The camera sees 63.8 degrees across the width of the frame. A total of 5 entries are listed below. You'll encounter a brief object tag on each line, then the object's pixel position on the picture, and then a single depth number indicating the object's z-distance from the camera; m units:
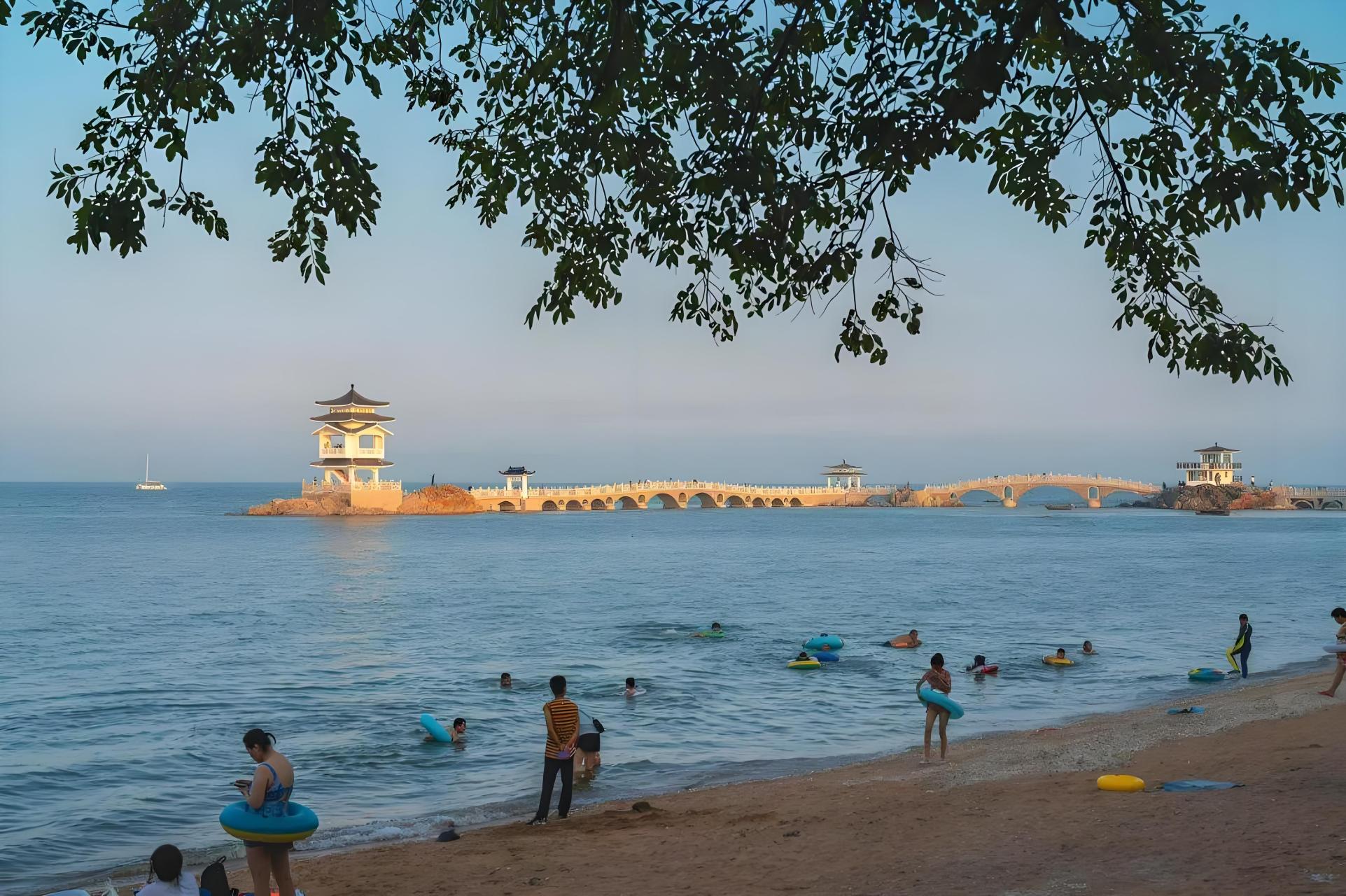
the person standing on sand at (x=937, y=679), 13.66
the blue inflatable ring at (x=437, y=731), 17.06
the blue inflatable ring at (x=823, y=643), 26.42
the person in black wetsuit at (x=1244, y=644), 22.03
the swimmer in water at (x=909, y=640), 27.83
